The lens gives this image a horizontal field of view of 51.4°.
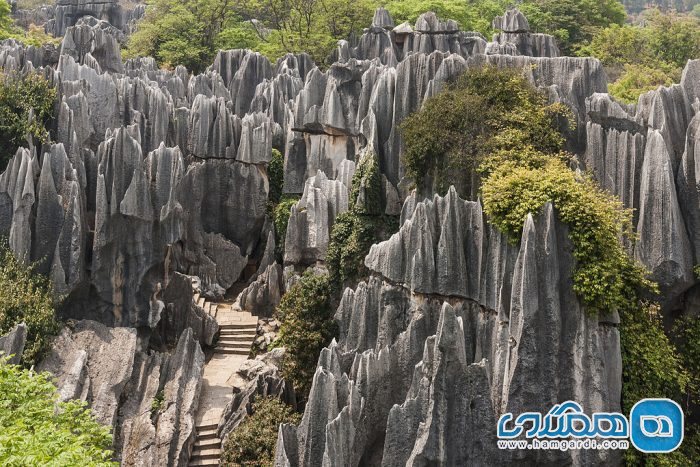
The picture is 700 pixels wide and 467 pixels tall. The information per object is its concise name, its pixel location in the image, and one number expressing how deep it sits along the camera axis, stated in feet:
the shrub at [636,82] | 101.45
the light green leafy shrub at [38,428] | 33.65
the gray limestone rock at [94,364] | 63.82
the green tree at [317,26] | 153.48
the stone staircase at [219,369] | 66.59
